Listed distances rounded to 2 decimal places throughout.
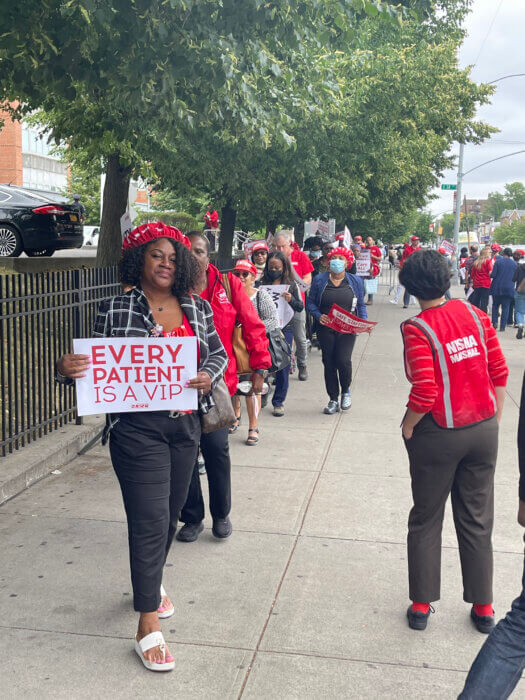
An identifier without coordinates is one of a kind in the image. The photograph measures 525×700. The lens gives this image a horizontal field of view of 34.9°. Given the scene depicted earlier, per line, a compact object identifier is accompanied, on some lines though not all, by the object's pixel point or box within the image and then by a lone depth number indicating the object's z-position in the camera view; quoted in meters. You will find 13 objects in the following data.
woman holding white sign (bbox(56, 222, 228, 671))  3.54
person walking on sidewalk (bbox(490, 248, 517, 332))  17.86
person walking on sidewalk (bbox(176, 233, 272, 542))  4.93
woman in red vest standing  3.78
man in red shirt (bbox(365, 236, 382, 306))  23.47
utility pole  42.81
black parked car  15.20
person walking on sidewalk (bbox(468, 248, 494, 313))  17.83
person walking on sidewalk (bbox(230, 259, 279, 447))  7.39
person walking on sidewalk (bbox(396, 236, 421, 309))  24.19
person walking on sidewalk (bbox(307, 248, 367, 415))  8.89
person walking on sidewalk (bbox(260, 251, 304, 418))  9.55
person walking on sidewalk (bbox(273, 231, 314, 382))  11.13
